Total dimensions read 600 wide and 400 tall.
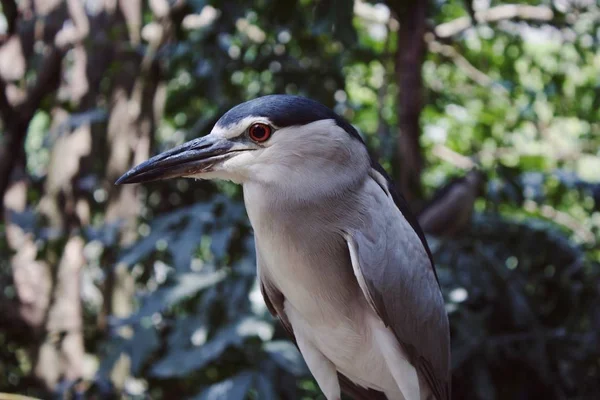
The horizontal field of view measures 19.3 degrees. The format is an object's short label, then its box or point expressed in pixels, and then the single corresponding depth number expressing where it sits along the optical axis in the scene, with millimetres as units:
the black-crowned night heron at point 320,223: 1156
